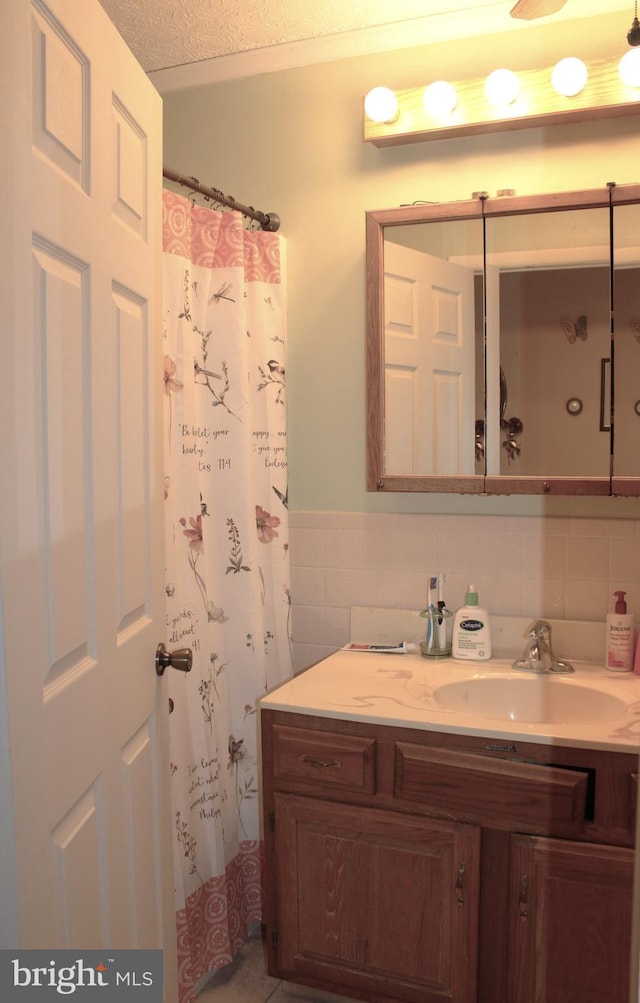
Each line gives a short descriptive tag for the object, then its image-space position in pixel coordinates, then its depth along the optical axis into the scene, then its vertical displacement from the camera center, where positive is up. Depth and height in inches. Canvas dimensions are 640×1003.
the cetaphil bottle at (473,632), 82.2 -17.9
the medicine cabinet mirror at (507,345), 76.3 +11.0
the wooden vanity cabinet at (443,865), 62.9 -34.1
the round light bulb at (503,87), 78.5 +35.9
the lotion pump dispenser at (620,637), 77.7 -17.5
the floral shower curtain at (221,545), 77.2 -9.1
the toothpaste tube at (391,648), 85.7 -20.5
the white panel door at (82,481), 38.7 -1.3
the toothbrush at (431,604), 83.7 -15.5
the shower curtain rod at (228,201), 75.8 +26.4
